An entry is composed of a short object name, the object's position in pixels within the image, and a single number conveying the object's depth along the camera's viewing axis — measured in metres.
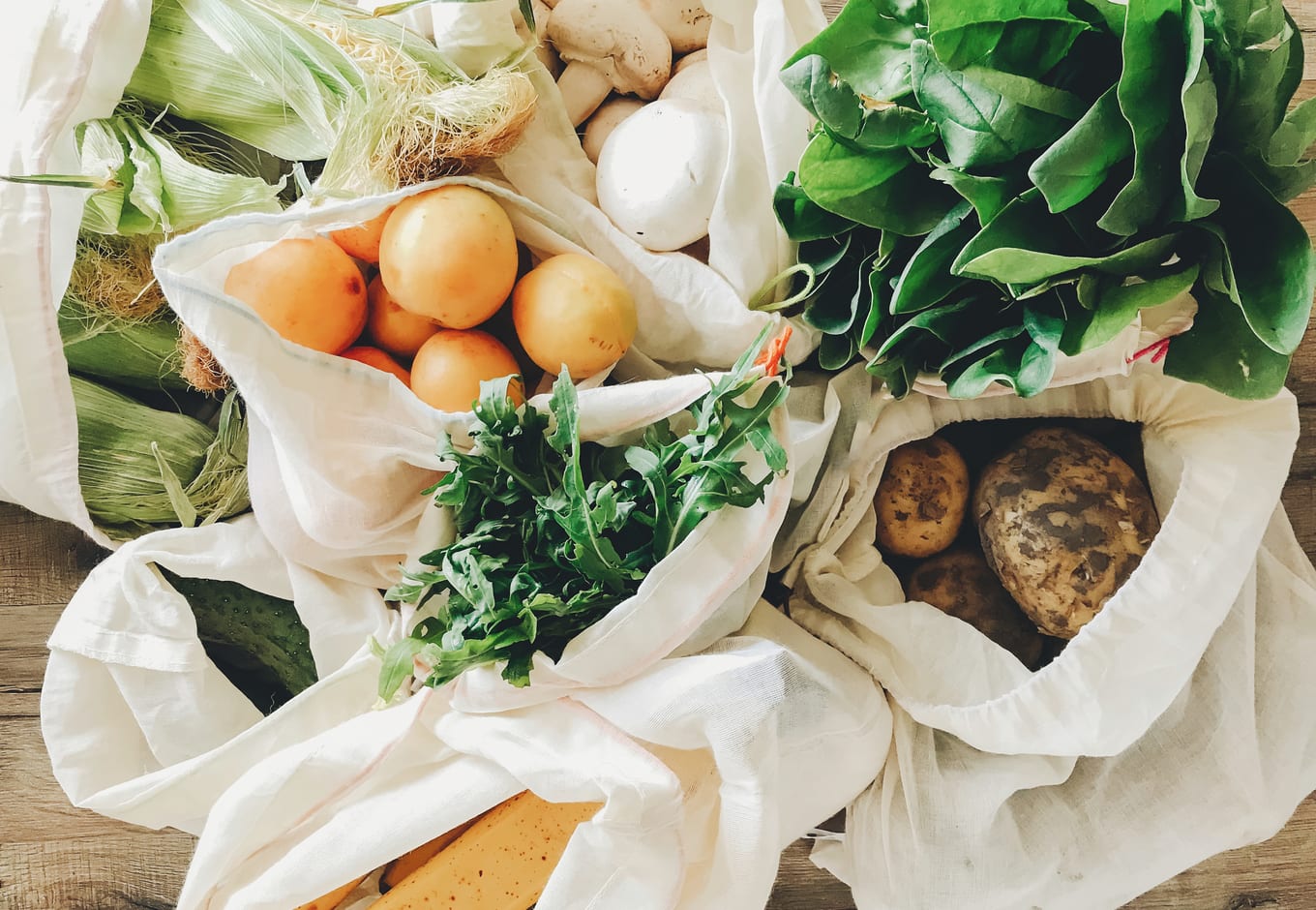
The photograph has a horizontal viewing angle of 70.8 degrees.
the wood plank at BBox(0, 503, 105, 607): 0.83
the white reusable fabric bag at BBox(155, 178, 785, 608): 0.57
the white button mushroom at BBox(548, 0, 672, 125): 0.73
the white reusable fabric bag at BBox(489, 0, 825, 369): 0.68
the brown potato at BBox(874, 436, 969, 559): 0.77
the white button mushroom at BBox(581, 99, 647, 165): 0.76
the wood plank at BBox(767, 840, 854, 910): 0.87
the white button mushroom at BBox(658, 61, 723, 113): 0.73
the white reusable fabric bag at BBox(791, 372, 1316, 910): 0.72
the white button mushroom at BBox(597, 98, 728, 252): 0.68
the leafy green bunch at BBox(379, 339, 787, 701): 0.58
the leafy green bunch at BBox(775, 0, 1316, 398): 0.49
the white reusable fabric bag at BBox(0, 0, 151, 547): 0.63
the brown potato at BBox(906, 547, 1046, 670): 0.78
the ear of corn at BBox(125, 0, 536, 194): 0.67
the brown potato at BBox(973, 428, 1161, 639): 0.70
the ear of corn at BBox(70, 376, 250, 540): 0.74
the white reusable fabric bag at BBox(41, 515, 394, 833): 0.71
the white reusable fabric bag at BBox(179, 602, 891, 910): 0.62
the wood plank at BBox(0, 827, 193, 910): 0.83
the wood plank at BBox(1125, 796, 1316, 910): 0.87
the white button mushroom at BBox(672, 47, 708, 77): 0.77
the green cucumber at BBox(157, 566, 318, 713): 0.78
